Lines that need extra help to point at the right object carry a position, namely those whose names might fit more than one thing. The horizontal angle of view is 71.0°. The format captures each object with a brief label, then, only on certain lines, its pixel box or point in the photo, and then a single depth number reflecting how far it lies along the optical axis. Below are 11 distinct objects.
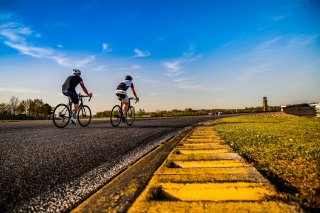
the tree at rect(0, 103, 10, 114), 84.65
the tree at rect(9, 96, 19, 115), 90.44
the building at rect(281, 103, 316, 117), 18.18
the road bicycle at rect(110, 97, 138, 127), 9.65
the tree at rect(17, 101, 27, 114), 91.62
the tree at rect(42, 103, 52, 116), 89.68
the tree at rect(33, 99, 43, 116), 90.75
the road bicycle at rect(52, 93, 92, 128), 8.65
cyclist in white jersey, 9.80
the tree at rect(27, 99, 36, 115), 90.75
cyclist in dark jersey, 8.71
